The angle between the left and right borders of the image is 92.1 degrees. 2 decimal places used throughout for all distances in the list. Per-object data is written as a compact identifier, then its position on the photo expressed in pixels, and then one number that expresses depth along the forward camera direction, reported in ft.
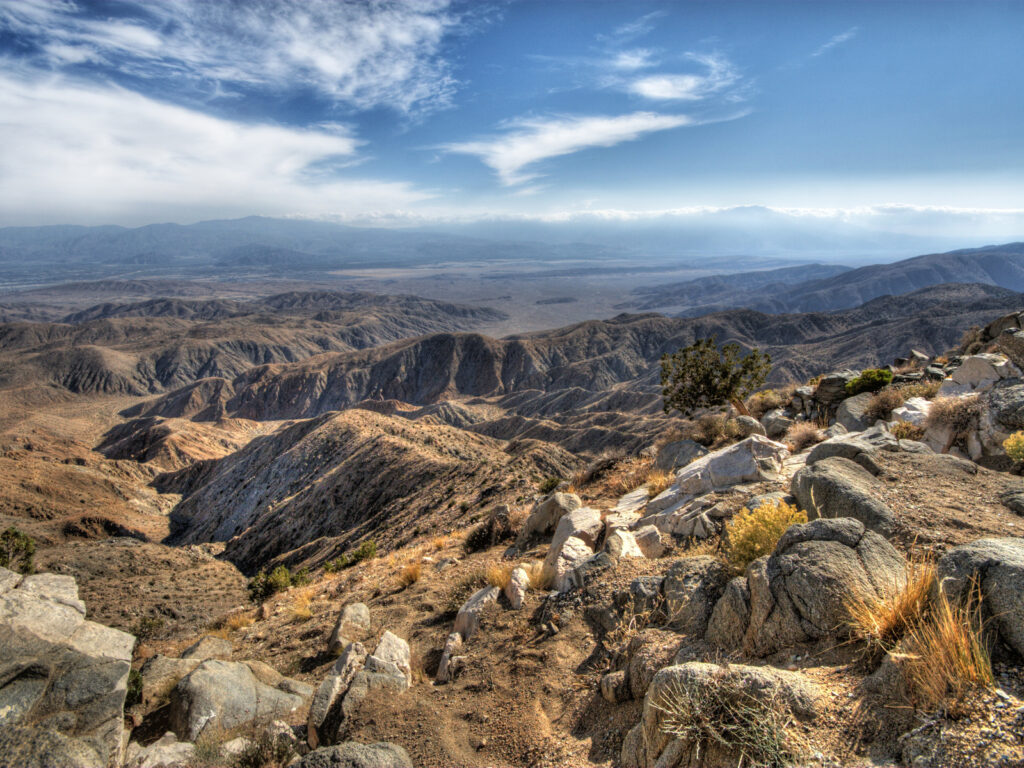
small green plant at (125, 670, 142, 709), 24.02
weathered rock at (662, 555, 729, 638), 17.46
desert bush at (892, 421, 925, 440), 34.91
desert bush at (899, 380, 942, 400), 43.73
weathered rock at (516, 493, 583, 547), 35.88
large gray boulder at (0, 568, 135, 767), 18.34
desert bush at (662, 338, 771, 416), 62.18
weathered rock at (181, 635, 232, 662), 31.30
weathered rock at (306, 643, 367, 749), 18.79
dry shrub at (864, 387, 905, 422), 43.34
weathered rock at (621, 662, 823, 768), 11.74
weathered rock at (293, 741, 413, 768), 15.11
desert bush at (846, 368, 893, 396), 51.01
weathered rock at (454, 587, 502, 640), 24.09
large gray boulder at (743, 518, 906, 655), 14.38
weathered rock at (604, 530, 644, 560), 24.70
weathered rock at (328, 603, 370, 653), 27.71
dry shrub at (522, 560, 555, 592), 25.80
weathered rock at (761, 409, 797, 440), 47.96
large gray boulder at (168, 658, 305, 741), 21.29
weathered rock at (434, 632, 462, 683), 21.34
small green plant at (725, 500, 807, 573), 18.35
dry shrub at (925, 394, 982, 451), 32.48
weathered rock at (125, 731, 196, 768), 19.12
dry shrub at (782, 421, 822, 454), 38.62
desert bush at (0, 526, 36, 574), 74.23
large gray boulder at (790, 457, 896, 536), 19.30
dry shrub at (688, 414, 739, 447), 45.52
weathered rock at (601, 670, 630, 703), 16.17
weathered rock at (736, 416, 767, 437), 45.30
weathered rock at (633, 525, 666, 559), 24.95
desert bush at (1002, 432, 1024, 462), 26.30
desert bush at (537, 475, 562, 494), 59.45
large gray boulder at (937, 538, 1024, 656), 11.46
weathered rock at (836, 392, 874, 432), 44.27
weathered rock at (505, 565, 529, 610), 24.58
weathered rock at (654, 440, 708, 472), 43.21
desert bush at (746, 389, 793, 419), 60.41
